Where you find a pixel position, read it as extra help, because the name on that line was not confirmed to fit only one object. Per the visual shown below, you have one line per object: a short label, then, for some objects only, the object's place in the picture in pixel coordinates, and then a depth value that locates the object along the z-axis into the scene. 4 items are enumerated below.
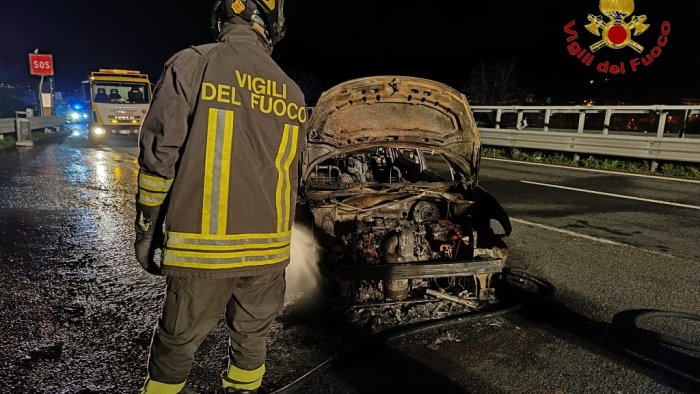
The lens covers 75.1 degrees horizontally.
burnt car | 3.61
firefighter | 1.84
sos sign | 23.37
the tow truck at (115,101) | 18.14
